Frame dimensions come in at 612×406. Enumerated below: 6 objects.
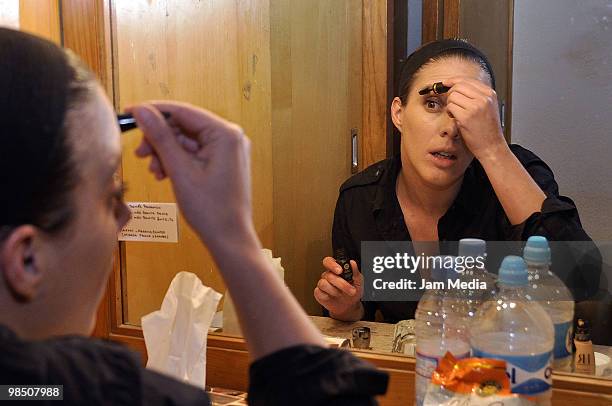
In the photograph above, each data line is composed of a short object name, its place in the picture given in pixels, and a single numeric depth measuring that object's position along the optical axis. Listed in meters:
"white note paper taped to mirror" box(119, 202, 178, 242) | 1.07
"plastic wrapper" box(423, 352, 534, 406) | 0.64
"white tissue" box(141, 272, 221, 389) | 0.89
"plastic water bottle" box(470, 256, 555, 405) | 0.66
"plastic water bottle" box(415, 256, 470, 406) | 0.75
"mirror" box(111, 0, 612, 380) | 1.03
